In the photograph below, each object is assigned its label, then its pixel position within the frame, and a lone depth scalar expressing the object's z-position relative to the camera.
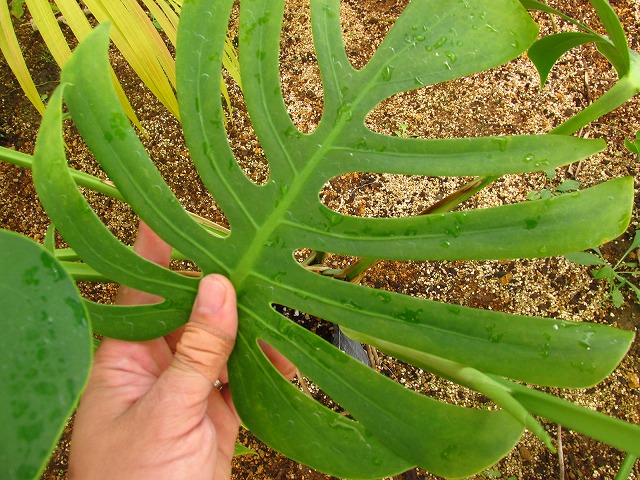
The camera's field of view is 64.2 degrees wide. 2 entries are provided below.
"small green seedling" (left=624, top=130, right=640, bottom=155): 0.97
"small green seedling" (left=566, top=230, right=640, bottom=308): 1.12
